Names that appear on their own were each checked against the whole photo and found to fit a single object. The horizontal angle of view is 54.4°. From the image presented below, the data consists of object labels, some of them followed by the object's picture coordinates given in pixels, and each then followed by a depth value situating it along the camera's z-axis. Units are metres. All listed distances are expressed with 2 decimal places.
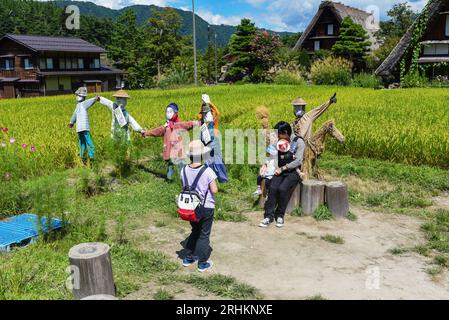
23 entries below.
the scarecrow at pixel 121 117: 7.73
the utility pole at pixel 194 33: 33.12
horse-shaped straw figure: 6.33
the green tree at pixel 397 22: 43.75
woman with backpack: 4.26
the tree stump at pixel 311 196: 6.02
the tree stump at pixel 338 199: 5.93
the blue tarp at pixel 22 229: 4.82
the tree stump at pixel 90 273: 3.68
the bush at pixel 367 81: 26.20
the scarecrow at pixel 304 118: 6.29
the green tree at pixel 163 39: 45.69
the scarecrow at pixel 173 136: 7.25
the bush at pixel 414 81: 23.57
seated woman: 5.71
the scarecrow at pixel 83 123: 8.07
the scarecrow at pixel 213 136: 7.10
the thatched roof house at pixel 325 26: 39.03
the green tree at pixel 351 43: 34.41
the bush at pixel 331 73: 28.44
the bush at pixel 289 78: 29.44
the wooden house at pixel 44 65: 34.44
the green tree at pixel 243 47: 36.59
